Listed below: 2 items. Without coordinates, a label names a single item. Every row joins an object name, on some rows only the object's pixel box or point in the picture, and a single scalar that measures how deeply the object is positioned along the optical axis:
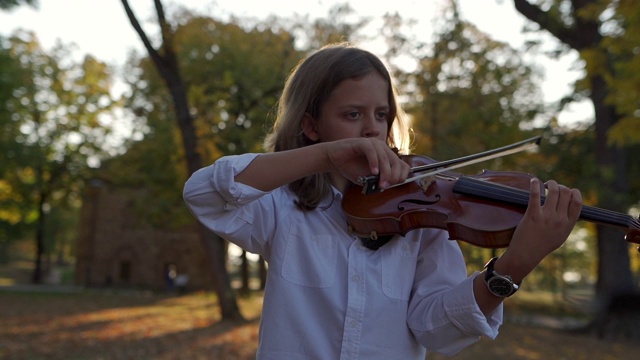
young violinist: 1.70
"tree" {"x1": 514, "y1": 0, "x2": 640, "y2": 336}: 5.45
